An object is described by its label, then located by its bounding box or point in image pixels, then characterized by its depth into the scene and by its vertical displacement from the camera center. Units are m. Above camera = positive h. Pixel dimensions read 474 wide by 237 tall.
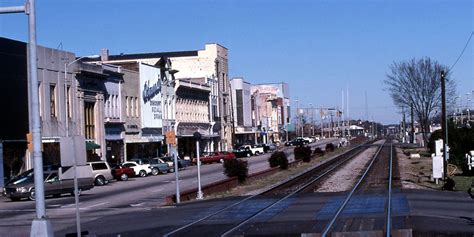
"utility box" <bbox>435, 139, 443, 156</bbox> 49.48 -1.25
